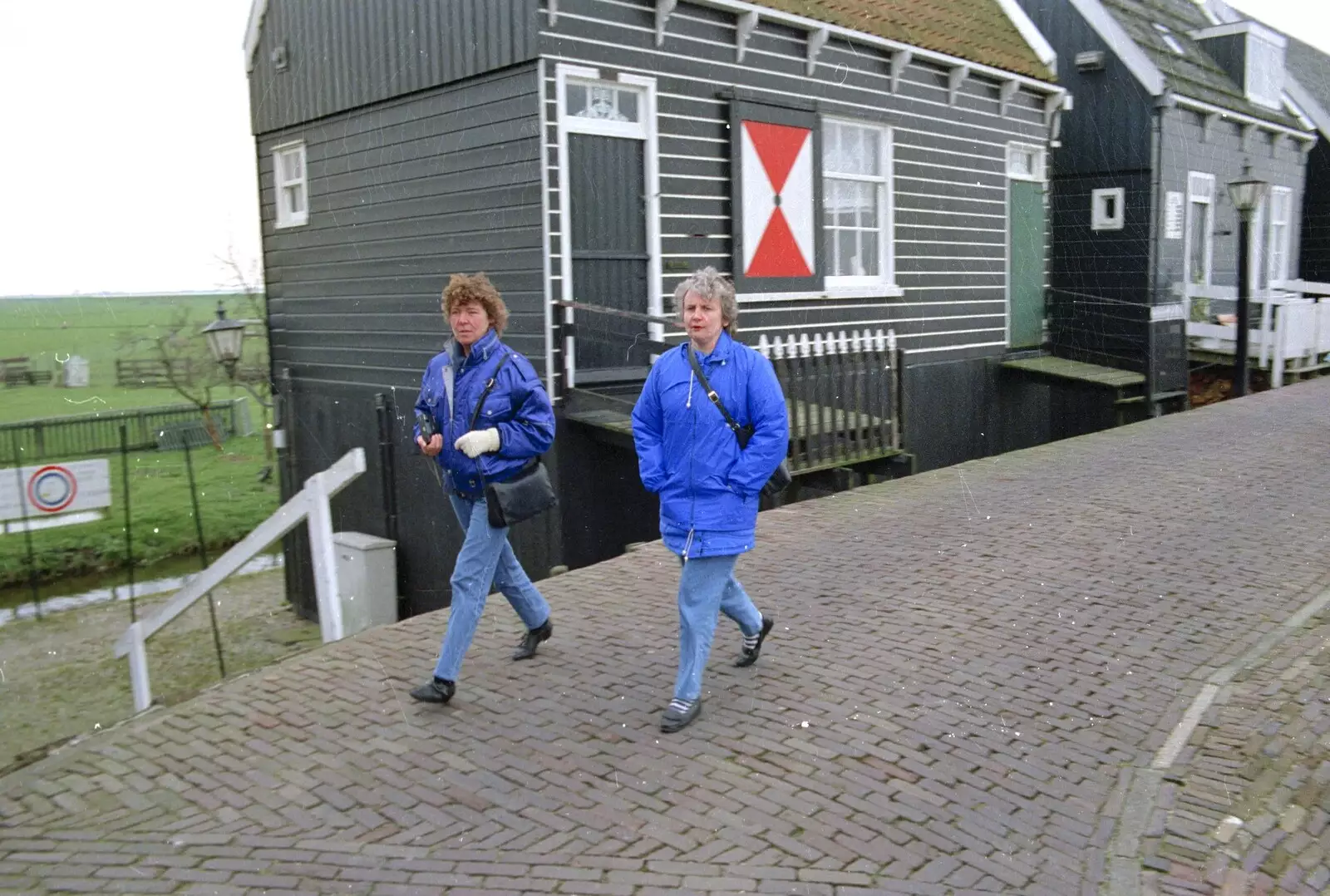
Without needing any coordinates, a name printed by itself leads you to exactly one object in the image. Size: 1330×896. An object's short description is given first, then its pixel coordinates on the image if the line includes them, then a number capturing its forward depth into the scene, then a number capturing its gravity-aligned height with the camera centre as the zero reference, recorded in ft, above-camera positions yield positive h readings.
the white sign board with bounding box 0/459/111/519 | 46.01 -7.56
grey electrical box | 40.52 -9.93
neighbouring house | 57.31 +4.09
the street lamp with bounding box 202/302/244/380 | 44.06 -1.63
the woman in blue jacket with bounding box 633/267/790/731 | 15.93 -2.31
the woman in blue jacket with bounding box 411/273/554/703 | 17.17 -1.96
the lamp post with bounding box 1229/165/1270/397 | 53.06 +1.74
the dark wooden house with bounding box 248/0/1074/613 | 33.63 +2.61
